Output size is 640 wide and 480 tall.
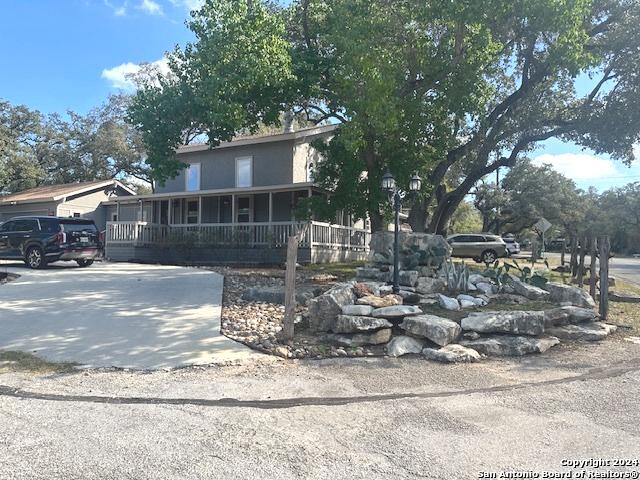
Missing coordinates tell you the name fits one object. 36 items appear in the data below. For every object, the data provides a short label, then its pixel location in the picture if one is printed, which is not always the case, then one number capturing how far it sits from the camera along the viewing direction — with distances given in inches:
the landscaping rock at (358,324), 284.4
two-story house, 741.3
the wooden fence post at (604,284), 348.8
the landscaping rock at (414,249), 472.7
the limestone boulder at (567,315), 315.9
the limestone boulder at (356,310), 298.4
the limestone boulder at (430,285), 408.5
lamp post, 402.0
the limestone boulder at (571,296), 370.0
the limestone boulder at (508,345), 275.1
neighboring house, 1080.8
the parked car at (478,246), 1000.2
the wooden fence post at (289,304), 289.0
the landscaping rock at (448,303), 351.9
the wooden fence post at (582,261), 515.2
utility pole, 1836.9
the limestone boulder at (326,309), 301.6
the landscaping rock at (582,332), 305.1
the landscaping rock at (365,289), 342.3
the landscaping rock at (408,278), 429.7
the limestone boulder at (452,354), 257.4
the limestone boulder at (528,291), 398.0
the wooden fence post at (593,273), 432.5
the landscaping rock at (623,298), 451.2
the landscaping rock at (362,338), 281.6
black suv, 603.2
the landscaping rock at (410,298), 373.1
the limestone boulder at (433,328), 274.5
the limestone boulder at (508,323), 290.5
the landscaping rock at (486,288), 409.1
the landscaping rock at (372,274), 461.4
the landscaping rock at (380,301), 317.4
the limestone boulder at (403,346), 269.7
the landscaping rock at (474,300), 367.2
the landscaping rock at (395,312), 297.4
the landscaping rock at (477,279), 433.4
